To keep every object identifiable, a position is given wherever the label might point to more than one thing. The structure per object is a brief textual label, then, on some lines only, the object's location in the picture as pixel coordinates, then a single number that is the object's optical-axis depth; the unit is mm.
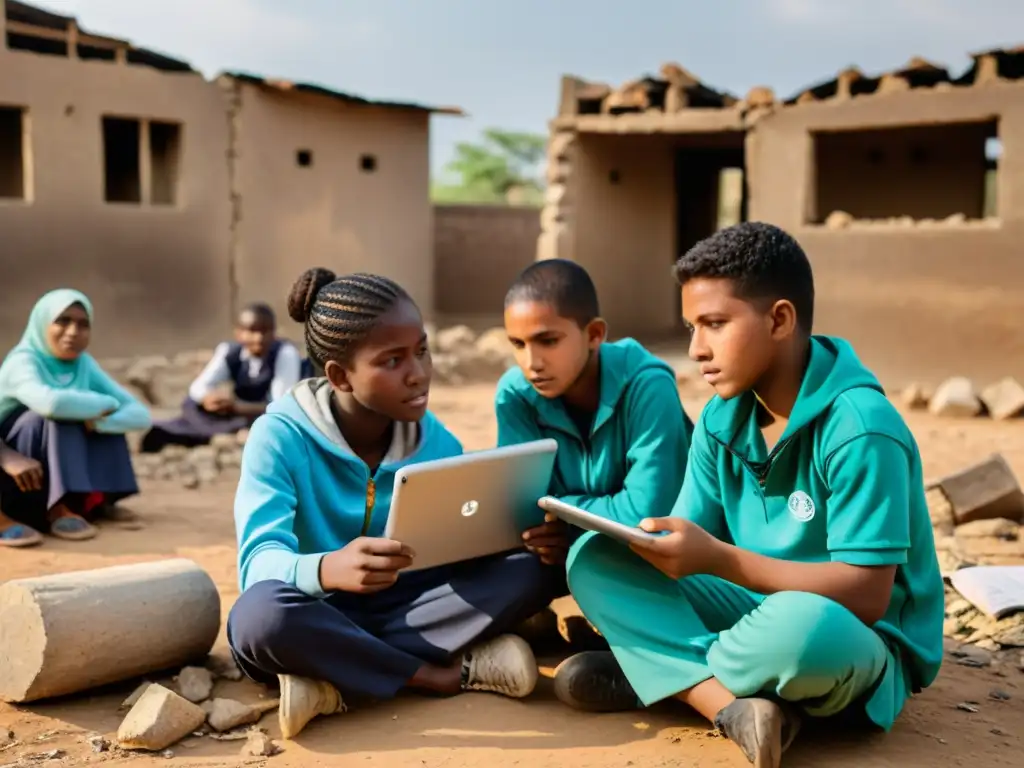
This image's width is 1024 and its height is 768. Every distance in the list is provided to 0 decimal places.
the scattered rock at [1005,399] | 9391
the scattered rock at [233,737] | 2959
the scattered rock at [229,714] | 3020
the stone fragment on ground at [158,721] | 2863
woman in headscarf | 5242
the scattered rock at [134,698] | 3176
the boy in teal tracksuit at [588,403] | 3508
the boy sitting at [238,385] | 7285
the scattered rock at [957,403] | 9555
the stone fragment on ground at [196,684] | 3201
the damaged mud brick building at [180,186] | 11328
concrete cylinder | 3117
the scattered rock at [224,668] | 3425
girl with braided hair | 2939
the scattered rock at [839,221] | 10797
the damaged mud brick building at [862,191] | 10062
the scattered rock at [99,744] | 2891
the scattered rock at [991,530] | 5133
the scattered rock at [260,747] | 2836
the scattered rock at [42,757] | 2795
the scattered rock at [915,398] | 10091
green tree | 38031
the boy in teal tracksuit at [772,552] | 2590
